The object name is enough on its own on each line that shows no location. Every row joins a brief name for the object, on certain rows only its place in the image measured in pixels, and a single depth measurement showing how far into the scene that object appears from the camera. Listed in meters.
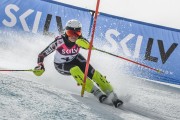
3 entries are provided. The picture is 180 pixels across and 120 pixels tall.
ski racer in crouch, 10.90
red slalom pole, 11.02
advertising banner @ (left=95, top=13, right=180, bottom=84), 19.35
